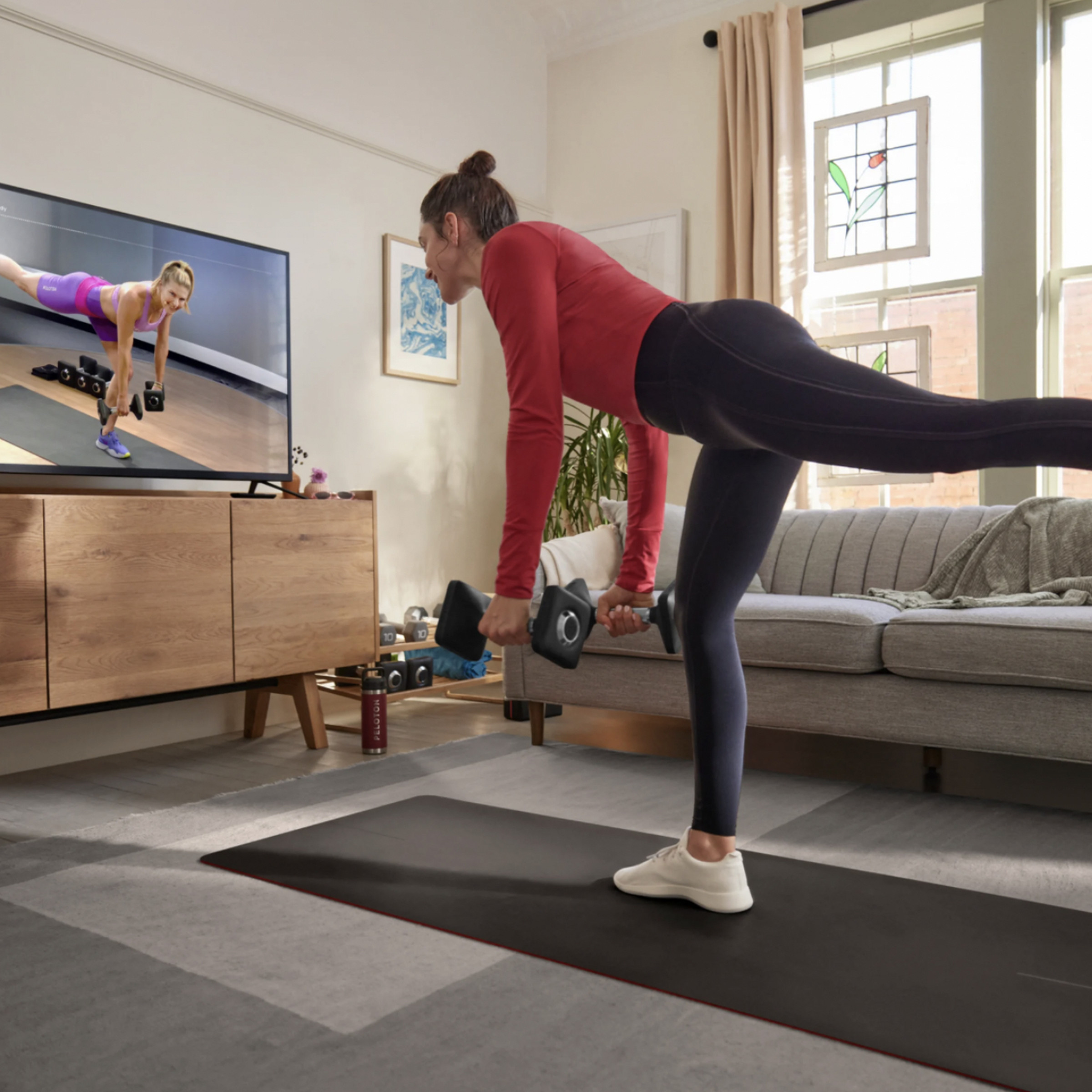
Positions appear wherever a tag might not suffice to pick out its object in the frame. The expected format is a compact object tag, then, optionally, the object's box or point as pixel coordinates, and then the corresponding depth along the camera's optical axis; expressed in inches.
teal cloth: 164.6
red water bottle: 126.3
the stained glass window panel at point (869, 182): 171.0
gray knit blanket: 113.7
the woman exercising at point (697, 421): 47.9
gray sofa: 94.7
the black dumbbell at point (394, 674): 142.5
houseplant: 178.1
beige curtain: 176.1
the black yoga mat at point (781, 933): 51.4
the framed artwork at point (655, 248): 189.5
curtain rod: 175.3
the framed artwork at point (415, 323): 171.3
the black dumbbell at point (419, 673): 148.9
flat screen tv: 113.3
